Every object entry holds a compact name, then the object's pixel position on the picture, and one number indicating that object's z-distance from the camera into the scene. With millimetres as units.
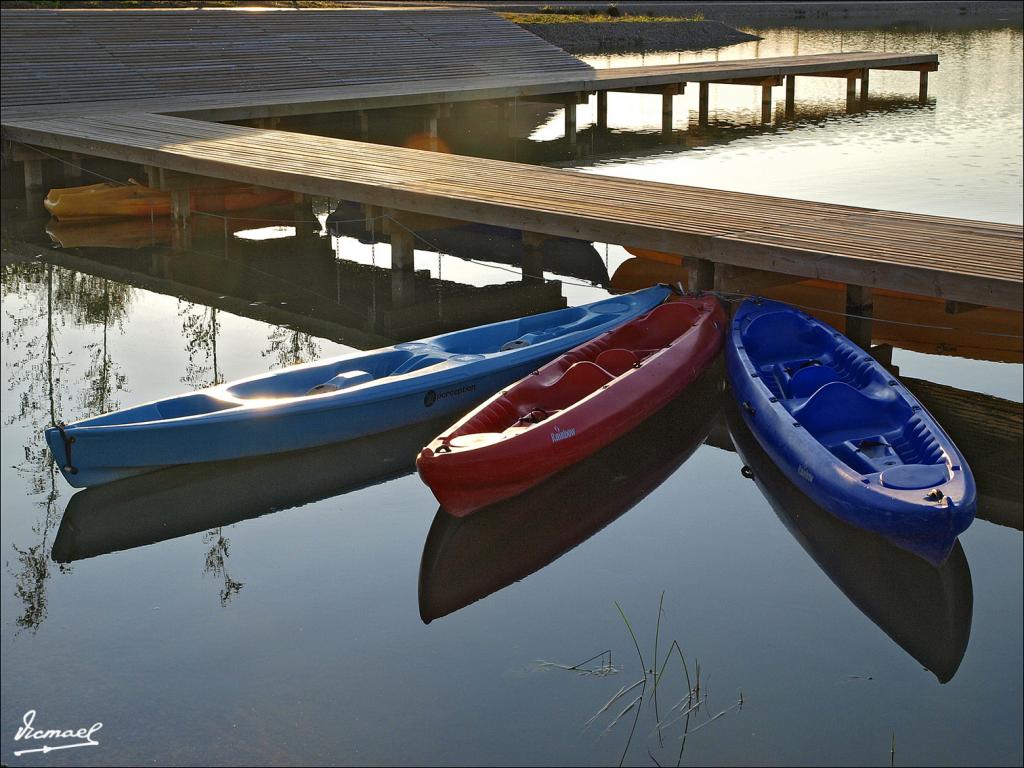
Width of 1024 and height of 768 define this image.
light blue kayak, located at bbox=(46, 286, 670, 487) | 6805
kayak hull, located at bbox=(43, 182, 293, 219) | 13992
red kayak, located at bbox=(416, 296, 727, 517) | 6332
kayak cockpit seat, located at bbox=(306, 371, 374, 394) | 7434
